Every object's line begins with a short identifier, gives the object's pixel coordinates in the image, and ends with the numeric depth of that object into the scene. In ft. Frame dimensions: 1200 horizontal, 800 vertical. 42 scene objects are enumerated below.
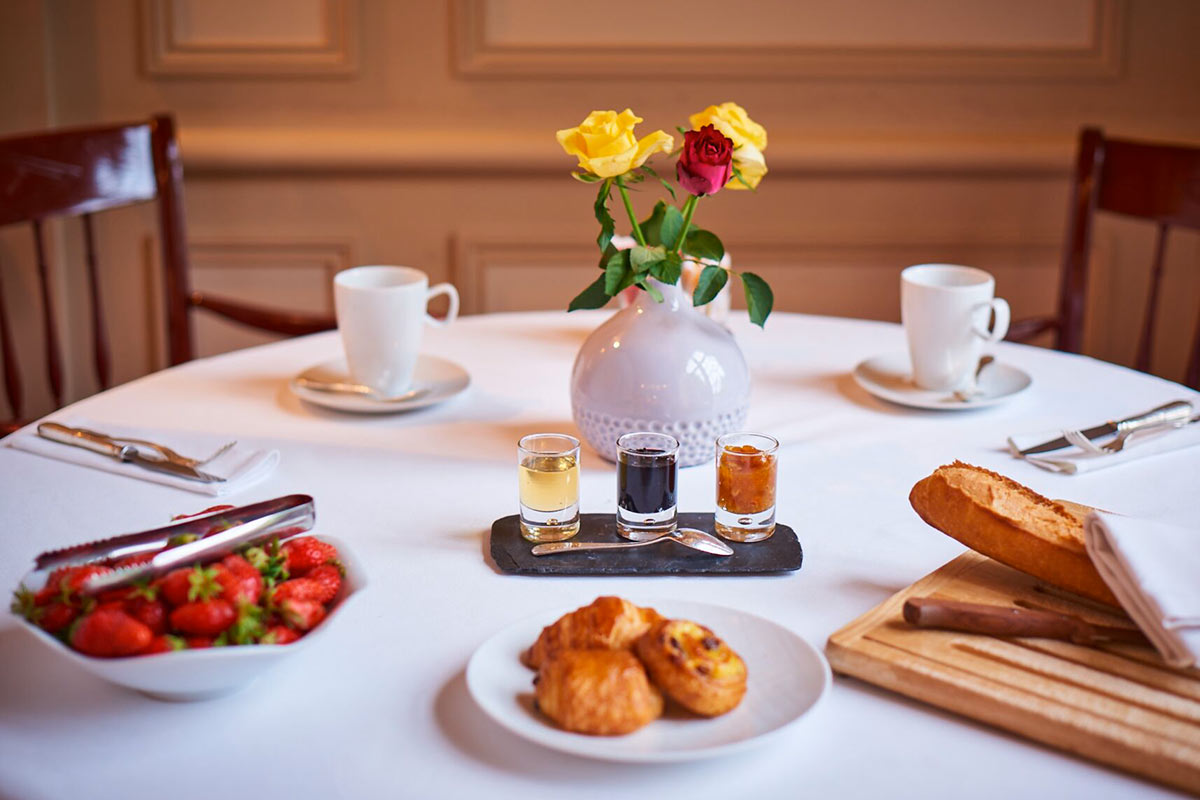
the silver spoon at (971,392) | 4.64
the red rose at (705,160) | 3.57
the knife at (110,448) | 3.88
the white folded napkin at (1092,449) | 4.03
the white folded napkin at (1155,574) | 2.64
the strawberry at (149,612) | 2.47
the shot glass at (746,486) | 3.38
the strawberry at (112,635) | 2.39
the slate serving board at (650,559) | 3.25
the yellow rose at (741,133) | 3.66
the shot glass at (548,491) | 3.41
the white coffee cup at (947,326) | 4.61
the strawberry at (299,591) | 2.63
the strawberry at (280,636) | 2.51
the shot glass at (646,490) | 3.40
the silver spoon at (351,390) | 4.68
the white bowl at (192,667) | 2.37
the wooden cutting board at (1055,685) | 2.39
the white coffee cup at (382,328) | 4.56
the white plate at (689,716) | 2.36
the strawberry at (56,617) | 2.48
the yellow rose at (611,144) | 3.54
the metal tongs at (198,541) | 2.59
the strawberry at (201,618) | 2.46
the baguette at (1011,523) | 3.01
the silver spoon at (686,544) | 3.32
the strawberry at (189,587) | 2.48
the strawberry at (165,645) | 2.41
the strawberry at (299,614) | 2.57
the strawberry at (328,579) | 2.72
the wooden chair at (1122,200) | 6.22
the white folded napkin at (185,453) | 3.85
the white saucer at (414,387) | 4.56
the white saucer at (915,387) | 4.61
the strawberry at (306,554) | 2.81
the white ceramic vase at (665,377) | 3.91
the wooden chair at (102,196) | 5.90
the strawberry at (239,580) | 2.52
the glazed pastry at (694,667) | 2.44
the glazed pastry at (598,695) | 2.39
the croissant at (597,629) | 2.57
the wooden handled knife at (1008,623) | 2.78
